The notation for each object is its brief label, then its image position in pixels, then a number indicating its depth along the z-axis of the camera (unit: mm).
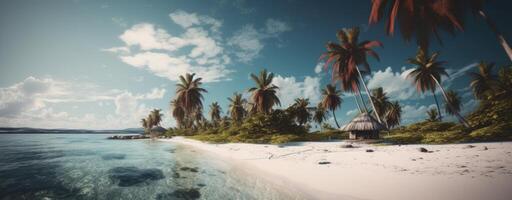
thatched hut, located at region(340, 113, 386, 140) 20078
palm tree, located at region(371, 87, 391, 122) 43931
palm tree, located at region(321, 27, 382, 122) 24922
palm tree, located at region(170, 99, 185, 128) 53916
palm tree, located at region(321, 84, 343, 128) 41156
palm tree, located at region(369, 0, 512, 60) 11523
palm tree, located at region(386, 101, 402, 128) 49625
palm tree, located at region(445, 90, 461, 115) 43250
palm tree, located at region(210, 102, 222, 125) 61609
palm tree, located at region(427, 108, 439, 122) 50938
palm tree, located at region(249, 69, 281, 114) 30730
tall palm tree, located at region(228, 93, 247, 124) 46844
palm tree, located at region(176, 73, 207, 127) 40819
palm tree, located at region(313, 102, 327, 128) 50969
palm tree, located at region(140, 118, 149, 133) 87562
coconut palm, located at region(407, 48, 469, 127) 30000
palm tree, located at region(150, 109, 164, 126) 77375
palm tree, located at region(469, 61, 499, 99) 32625
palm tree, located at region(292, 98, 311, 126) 42994
